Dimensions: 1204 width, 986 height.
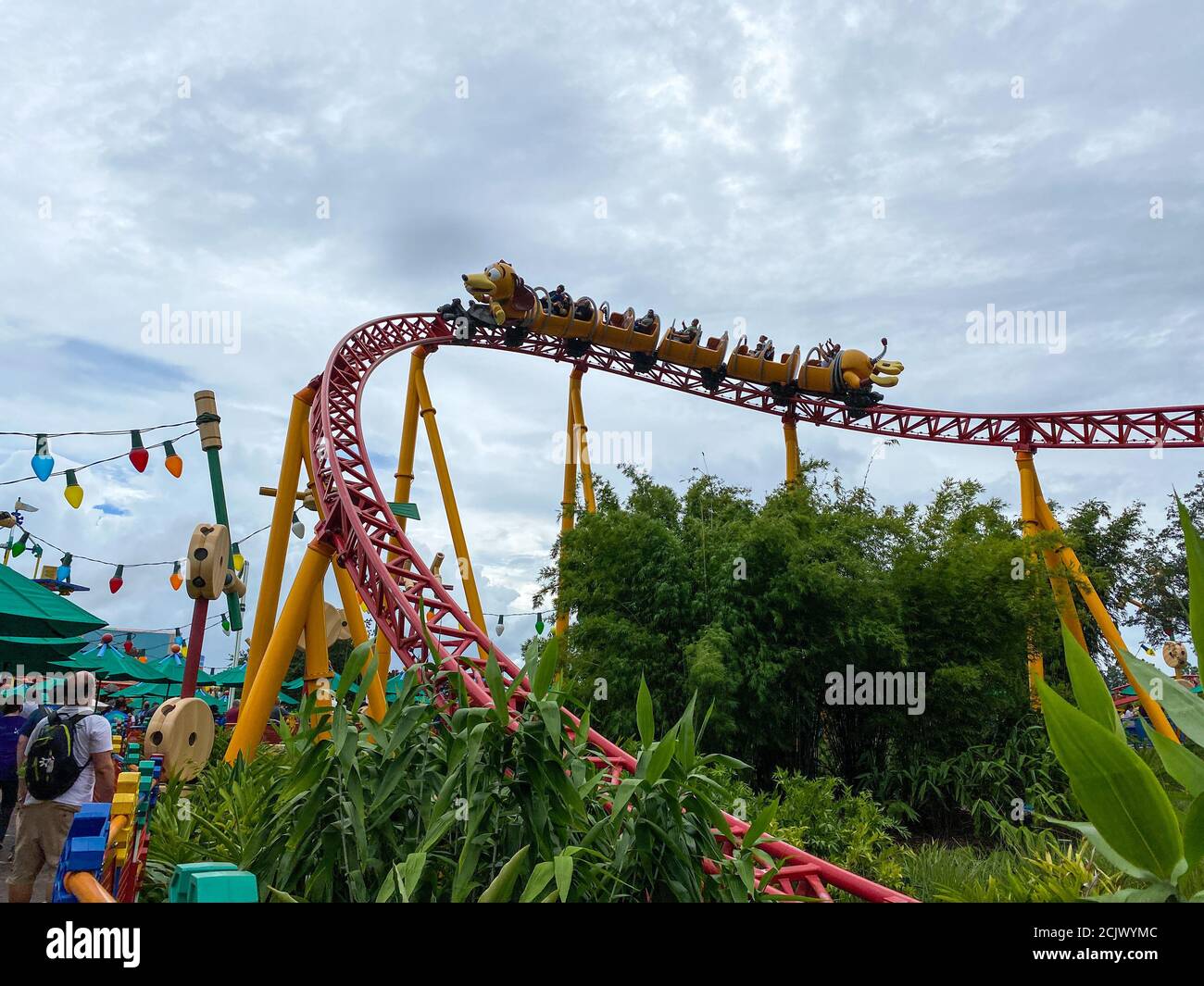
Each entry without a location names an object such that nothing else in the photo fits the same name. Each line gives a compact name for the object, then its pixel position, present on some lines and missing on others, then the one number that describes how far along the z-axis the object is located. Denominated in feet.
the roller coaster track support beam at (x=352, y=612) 28.09
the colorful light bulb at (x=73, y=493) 35.14
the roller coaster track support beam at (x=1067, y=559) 36.29
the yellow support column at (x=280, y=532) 29.86
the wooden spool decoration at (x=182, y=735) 22.49
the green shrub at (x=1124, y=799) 3.82
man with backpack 13.85
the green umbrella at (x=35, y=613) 24.85
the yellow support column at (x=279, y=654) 23.50
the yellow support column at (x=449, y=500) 38.99
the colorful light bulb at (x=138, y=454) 33.53
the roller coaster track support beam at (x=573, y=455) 39.60
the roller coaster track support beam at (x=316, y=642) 29.19
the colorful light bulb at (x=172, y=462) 33.78
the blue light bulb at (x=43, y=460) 31.76
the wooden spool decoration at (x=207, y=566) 29.71
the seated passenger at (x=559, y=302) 42.19
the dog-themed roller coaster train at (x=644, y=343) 39.88
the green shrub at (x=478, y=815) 9.33
